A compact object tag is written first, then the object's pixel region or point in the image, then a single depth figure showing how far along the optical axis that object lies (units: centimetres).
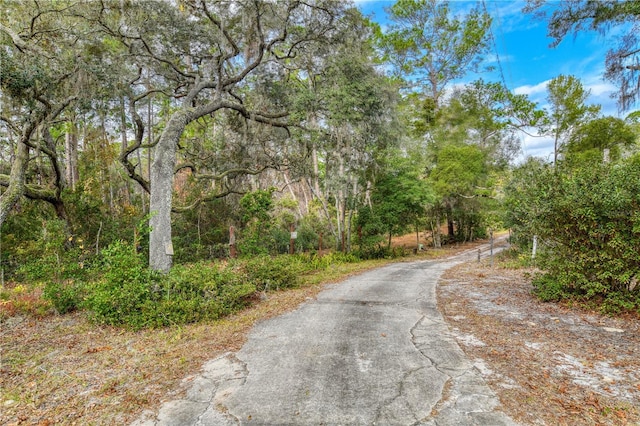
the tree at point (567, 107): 1620
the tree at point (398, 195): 1423
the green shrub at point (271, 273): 730
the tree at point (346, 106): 983
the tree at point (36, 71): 709
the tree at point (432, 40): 1978
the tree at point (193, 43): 679
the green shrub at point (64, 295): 588
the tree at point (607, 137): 1455
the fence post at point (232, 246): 866
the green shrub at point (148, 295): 510
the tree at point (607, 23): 721
